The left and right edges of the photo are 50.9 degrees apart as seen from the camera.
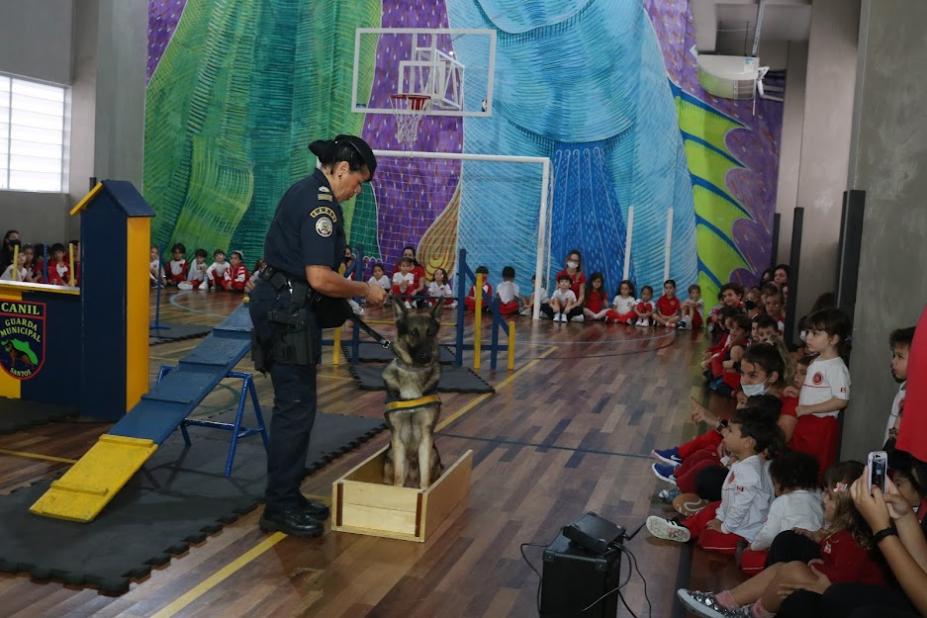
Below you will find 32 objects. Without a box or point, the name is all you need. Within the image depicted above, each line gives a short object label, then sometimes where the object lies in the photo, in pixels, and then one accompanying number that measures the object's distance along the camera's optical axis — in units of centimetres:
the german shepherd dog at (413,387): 520
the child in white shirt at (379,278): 1681
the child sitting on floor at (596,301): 1660
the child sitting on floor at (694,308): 1603
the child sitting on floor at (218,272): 1827
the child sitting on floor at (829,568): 377
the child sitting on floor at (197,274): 1827
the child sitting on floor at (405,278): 1675
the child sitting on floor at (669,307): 1594
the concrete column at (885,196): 511
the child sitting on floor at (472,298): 1664
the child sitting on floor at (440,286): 1664
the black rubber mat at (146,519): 449
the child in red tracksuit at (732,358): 964
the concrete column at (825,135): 1152
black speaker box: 390
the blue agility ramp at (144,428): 520
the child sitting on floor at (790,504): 467
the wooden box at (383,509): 510
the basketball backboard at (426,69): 1555
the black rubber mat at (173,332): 1152
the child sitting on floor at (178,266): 1841
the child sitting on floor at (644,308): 1611
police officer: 495
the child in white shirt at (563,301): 1636
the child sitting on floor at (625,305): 1631
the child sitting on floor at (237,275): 1803
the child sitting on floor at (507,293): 1658
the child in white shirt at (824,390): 549
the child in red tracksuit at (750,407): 576
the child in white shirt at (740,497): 507
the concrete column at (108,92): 1170
